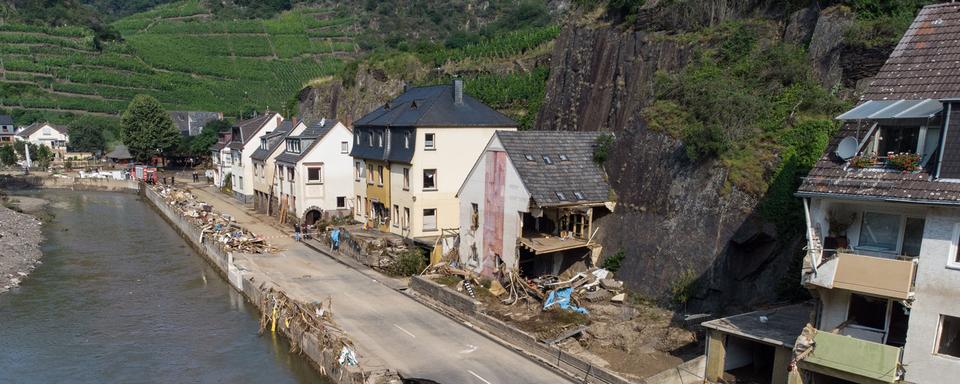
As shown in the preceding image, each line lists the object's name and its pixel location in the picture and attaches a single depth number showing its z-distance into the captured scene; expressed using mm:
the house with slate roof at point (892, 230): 12742
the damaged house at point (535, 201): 24734
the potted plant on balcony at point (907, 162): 13180
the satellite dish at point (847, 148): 14195
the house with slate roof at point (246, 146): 54062
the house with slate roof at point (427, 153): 33938
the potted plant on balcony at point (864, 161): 13852
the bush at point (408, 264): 30953
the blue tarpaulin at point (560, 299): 22594
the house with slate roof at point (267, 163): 48500
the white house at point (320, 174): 42844
